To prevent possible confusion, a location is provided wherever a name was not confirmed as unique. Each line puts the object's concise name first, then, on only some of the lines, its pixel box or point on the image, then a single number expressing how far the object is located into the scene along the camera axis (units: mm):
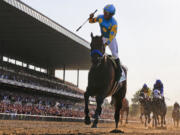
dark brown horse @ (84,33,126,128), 7086
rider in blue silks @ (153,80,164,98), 20391
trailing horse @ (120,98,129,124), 27906
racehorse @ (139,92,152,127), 21922
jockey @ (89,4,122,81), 8117
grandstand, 30145
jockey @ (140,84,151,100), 22844
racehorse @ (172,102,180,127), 31519
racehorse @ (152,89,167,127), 20188
